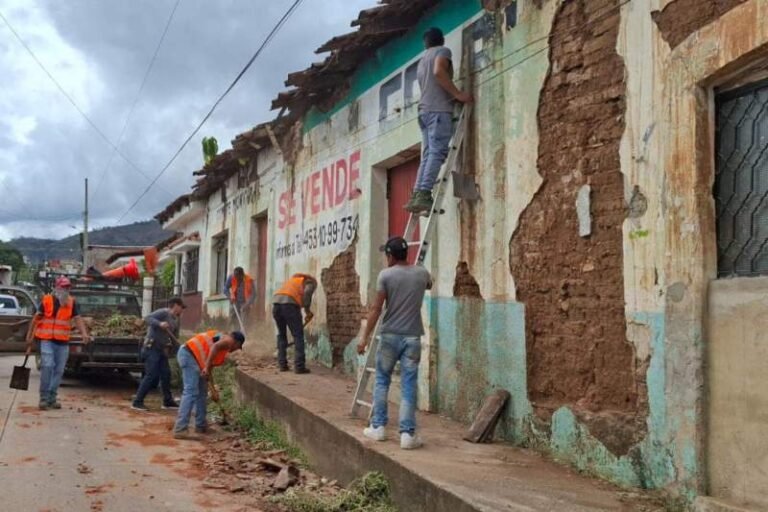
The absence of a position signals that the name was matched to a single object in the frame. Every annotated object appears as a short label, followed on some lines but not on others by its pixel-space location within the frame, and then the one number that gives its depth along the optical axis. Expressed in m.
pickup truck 10.90
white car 17.41
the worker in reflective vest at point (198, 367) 8.03
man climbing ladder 6.39
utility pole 38.44
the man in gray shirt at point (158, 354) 9.73
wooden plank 5.56
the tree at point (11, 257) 60.84
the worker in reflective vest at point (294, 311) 9.42
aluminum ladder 6.27
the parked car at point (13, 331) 11.80
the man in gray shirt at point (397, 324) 5.48
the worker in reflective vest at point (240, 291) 13.35
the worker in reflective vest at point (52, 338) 9.09
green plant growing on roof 20.33
